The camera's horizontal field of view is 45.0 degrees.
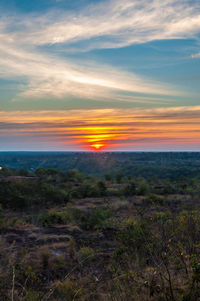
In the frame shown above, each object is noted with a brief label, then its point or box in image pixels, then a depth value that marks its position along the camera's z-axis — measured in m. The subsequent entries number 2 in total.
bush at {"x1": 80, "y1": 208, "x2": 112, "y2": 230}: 11.43
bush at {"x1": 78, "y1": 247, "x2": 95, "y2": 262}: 7.08
